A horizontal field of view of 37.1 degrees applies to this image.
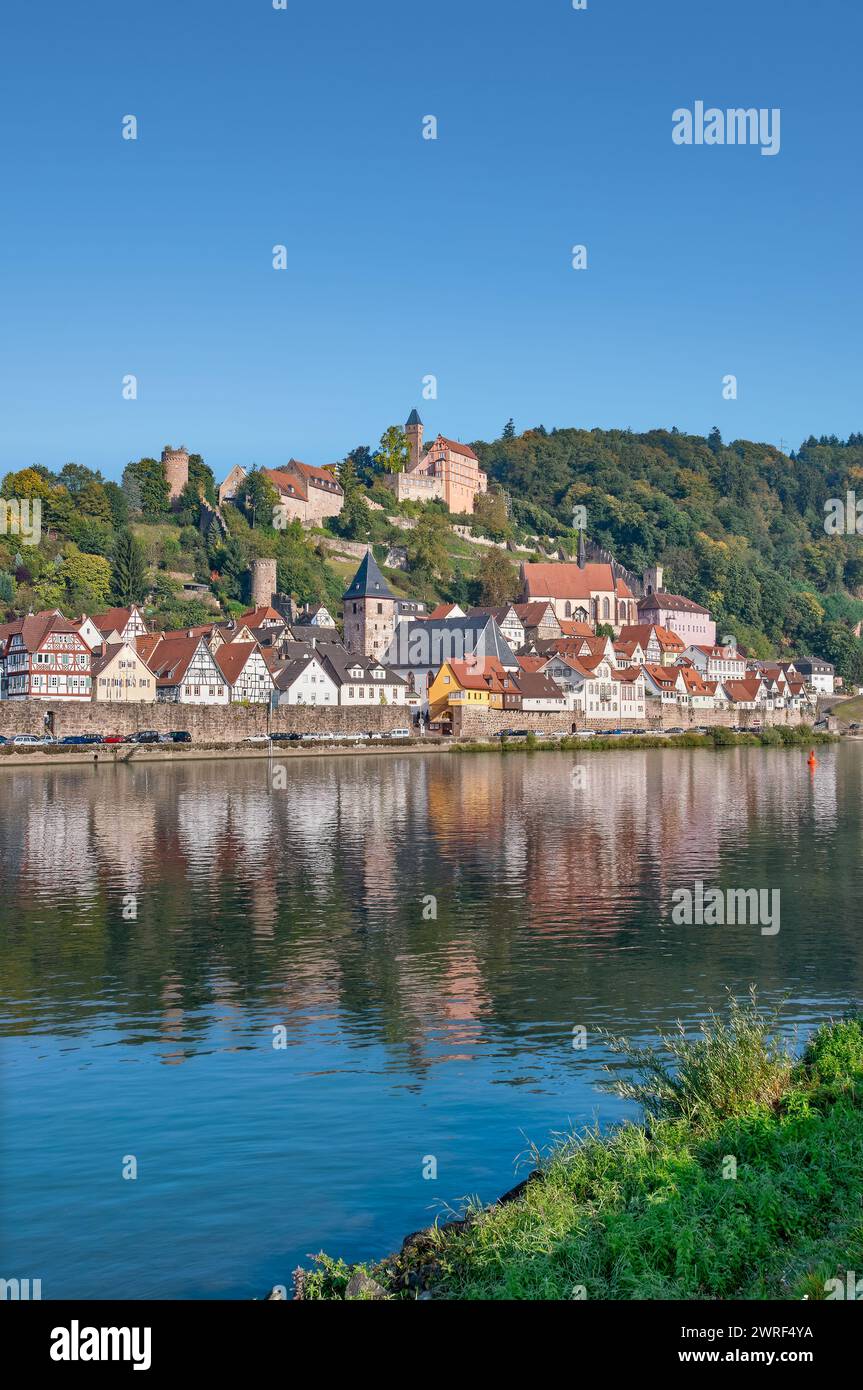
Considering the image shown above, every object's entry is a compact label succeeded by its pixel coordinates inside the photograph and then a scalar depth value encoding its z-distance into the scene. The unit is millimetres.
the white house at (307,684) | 109562
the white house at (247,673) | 107062
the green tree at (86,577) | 125625
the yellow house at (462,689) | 114250
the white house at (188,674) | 103812
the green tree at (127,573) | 130625
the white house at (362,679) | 113562
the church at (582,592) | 166375
